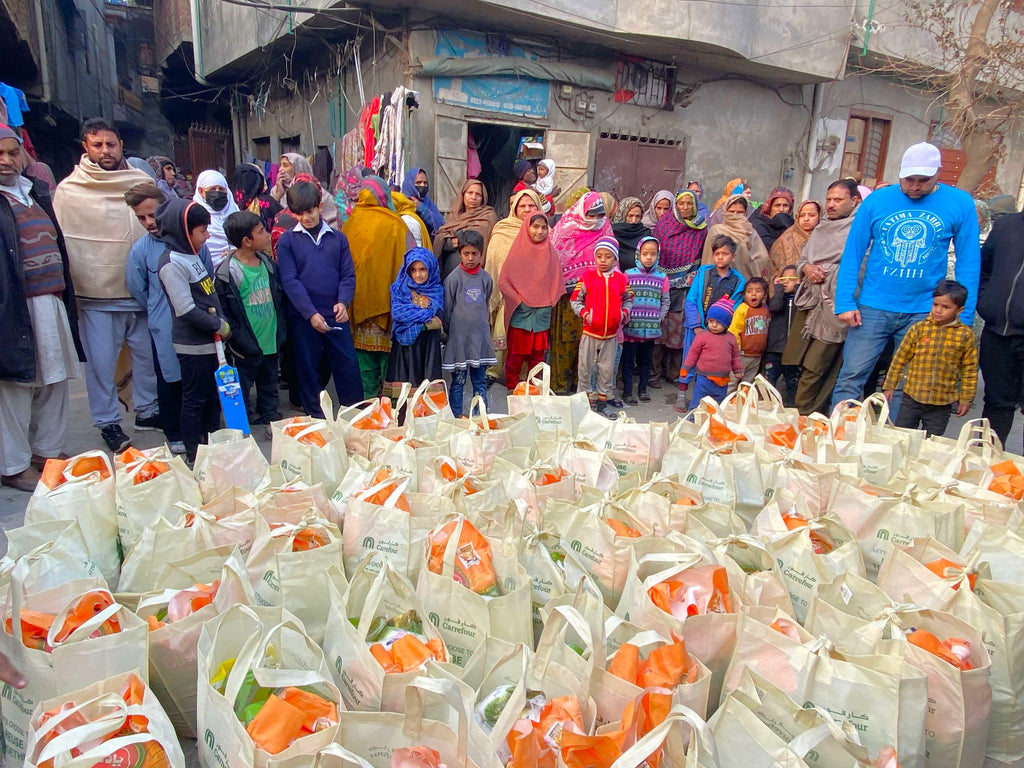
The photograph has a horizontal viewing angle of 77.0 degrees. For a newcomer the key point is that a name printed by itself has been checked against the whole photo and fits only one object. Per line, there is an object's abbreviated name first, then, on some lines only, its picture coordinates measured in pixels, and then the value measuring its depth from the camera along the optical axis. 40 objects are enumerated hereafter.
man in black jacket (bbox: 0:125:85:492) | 3.34
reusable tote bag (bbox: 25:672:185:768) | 1.11
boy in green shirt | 4.15
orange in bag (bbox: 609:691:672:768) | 1.30
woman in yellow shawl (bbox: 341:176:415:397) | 5.02
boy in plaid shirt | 3.77
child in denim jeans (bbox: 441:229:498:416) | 4.93
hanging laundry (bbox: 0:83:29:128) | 6.09
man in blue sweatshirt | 3.86
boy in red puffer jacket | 5.39
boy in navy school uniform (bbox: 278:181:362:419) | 4.48
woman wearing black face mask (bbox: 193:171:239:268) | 4.57
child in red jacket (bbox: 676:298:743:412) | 4.93
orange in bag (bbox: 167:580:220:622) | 1.62
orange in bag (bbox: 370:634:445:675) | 1.44
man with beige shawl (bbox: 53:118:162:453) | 3.96
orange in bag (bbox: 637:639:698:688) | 1.42
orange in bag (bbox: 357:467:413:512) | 2.08
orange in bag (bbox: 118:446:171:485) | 2.23
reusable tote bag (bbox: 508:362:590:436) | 3.14
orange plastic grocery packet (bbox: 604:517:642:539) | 2.01
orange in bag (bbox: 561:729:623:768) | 1.17
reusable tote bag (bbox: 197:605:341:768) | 1.18
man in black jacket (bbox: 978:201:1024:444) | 3.92
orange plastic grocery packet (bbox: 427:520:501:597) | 1.79
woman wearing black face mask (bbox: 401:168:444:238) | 6.36
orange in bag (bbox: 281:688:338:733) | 1.29
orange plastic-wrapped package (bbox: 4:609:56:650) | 1.51
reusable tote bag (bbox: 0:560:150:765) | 1.37
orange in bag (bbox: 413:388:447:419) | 3.07
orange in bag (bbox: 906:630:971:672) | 1.56
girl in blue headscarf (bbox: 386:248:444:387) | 4.71
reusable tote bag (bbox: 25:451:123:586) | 2.04
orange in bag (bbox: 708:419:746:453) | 2.80
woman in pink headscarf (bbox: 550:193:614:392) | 5.90
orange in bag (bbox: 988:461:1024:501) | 2.42
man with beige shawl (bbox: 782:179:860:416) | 5.11
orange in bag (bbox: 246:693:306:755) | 1.20
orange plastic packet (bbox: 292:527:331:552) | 1.92
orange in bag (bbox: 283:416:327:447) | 2.64
